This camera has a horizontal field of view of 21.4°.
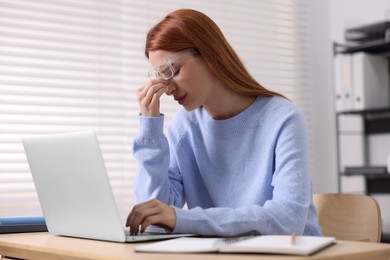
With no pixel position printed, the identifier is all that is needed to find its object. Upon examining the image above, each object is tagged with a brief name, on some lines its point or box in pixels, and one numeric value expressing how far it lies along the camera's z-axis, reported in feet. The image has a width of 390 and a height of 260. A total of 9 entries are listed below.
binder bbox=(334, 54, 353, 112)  15.17
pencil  6.83
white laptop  7.46
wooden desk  6.77
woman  8.74
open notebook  6.72
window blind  12.80
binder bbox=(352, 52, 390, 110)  14.96
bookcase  15.00
